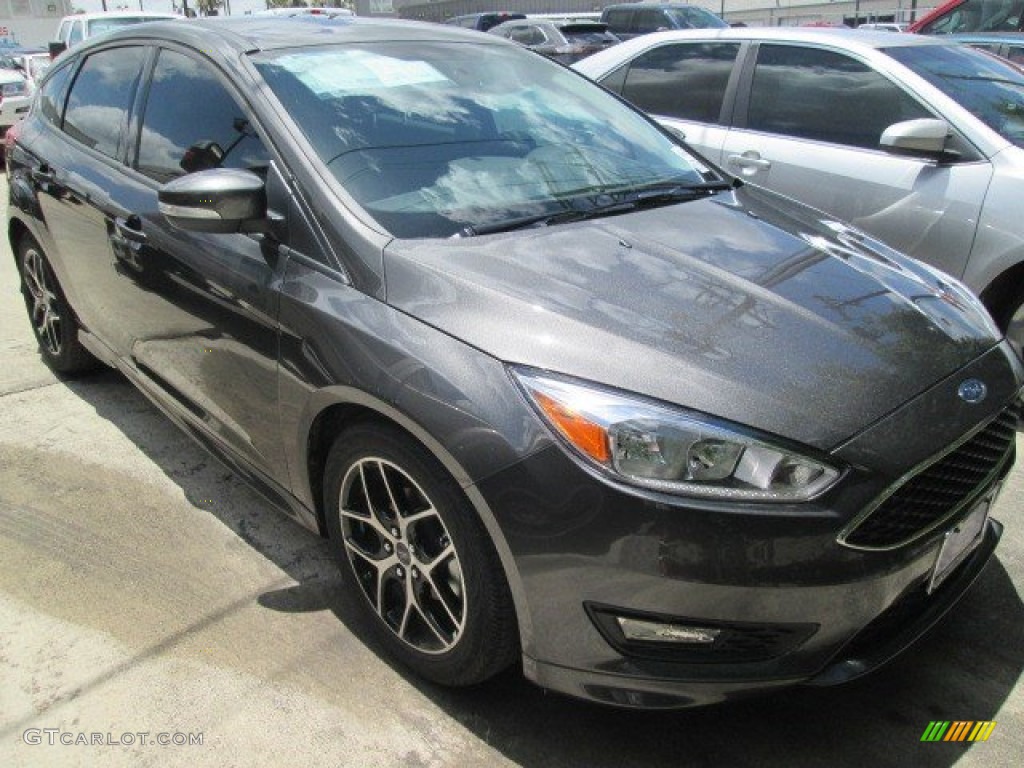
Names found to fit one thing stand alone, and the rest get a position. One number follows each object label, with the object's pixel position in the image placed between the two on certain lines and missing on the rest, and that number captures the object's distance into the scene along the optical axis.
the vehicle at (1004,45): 6.66
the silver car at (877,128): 3.87
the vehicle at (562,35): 15.57
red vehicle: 8.11
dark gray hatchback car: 1.82
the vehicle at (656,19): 16.86
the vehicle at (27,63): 18.71
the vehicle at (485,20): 18.92
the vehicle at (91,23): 13.95
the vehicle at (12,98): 11.85
